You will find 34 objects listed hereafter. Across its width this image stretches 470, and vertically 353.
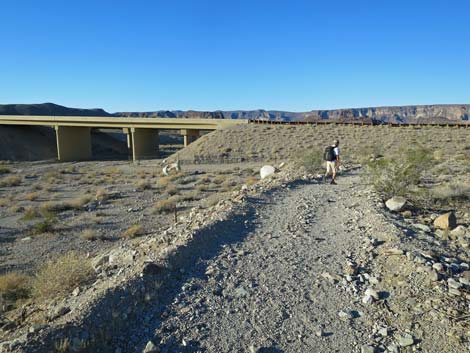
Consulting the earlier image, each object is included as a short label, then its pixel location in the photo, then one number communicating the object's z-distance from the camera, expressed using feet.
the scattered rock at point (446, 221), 30.14
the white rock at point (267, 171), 68.59
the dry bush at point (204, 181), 81.06
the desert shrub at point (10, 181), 96.73
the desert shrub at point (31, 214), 52.84
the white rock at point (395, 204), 35.53
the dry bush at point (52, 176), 100.37
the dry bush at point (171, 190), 69.83
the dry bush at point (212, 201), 49.39
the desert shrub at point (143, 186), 77.03
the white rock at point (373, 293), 17.89
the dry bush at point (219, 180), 82.08
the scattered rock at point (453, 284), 18.31
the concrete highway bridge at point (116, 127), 171.01
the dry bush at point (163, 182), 80.51
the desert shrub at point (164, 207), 53.52
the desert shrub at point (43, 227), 44.39
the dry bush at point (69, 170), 125.14
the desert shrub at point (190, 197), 62.51
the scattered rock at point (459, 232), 28.06
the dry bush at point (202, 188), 71.49
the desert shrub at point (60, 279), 21.15
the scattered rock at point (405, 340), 14.42
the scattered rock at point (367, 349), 14.10
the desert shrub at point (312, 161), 64.04
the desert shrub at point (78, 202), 59.62
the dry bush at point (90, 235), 40.78
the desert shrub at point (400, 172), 41.73
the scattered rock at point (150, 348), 14.16
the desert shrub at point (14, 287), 24.30
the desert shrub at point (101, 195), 65.84
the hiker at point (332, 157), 51.01
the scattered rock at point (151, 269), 19.86
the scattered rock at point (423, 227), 29.35
